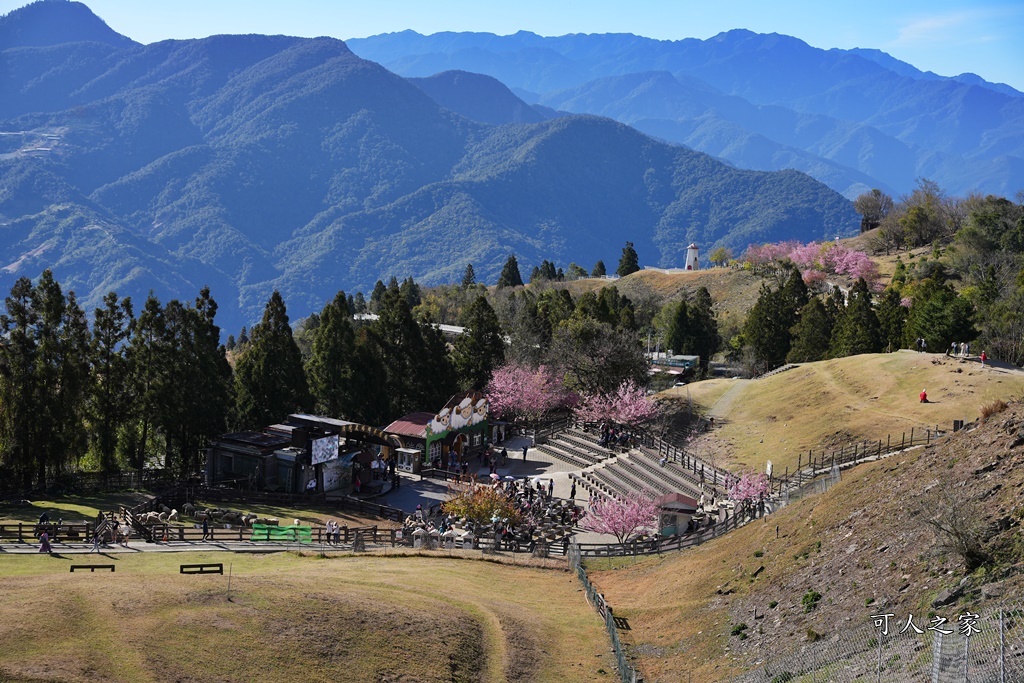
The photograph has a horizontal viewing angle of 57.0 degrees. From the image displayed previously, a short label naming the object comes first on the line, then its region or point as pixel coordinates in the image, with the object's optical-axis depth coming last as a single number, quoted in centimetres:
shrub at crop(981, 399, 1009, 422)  3591
